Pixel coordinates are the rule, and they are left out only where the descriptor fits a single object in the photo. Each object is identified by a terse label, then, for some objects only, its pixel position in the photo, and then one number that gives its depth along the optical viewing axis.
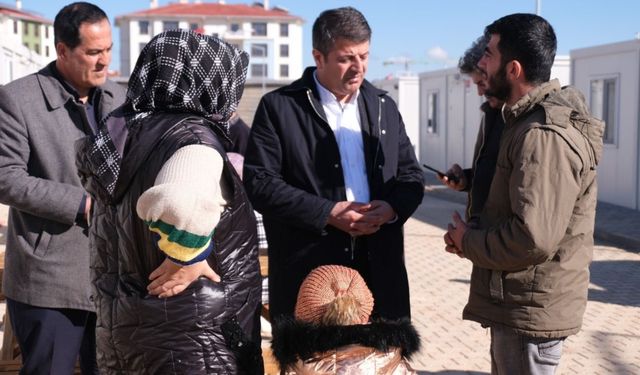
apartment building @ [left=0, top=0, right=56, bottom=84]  22.13
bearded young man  2.98
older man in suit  3.56
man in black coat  3.79
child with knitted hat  2.16
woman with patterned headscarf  2.40
